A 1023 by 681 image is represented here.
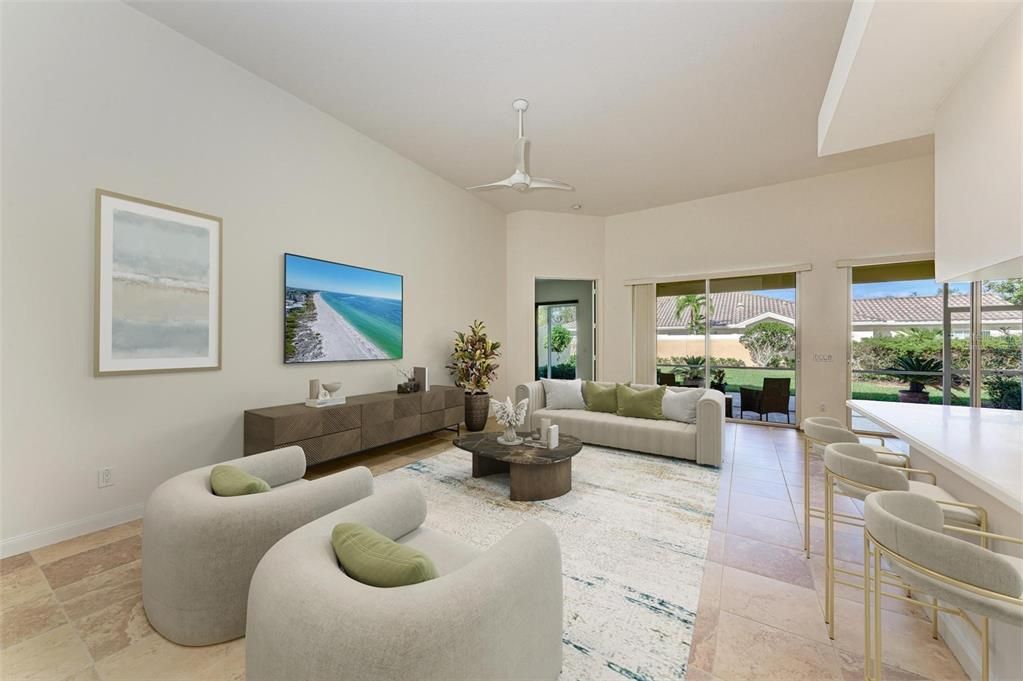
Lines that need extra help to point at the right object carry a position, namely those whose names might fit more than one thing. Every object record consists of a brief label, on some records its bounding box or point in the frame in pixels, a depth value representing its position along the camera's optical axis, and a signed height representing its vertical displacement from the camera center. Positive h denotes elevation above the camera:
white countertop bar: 1.13 -0.37
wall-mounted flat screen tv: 3.79 +0.30
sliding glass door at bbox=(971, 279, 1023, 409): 4.36 +0.03
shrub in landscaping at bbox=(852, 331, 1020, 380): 4.44 -0.06
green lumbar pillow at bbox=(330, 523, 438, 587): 1.07 -0.62
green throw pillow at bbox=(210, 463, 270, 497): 1.78 -0.66
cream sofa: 3.89 -0.96
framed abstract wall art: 2.62 +0.37
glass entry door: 8.40 +0.07
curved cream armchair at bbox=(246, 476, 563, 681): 0.88 -0.68
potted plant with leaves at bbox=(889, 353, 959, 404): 4.98 -0.37
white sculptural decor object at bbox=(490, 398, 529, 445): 3.46 -0.67
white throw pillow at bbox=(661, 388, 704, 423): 4.23 -0.68
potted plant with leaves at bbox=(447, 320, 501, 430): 5.54 -0.37
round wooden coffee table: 3.08 -1.01
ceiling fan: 3.40 +1.45
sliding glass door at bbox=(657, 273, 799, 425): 5.86 +0.04
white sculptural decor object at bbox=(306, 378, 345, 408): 3.58 -0.51
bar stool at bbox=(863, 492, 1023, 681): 0.94 -0.56
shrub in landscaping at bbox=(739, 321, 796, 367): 5.84 +0.01
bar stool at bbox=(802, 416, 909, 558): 2.04 -0.53
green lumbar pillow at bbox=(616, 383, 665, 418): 4.49 -0.70
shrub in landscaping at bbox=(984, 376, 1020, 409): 4.39 -0.52
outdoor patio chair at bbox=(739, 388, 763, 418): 6.02 -0.87
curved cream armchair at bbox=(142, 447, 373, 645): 1.58 -0.87
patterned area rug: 1.63 -1.26
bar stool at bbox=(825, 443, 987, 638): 1.52 -0.58
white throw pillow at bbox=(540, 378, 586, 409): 5.04 -0.69
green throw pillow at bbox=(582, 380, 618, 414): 4.84 -0.70
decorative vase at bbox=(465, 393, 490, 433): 5.44 -0.97
